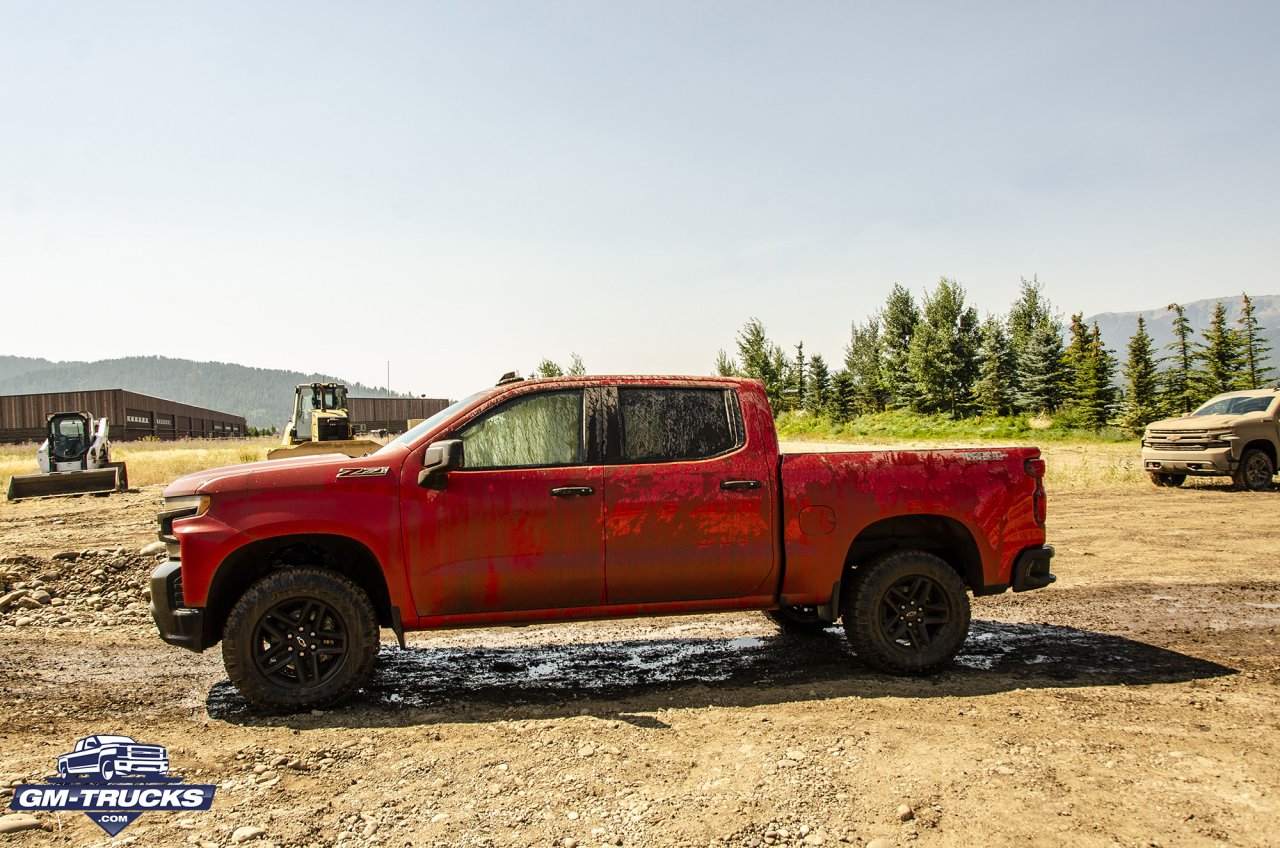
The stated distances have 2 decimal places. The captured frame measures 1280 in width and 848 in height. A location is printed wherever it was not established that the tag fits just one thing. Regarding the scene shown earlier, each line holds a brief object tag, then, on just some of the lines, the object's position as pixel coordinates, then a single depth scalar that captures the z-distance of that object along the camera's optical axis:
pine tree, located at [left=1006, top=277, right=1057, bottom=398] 54.05
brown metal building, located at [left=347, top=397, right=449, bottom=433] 76.06
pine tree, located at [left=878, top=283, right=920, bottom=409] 55.06
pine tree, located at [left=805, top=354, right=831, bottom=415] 52.38
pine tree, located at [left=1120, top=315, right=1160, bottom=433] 33.00
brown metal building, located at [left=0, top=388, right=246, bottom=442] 55.72
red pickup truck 4.70
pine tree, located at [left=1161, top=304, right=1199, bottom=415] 34.03
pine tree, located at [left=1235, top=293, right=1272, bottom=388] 34.56
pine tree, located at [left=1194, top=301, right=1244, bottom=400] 34.69
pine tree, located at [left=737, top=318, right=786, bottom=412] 51.91
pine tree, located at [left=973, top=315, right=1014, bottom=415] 41.88
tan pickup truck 15.58
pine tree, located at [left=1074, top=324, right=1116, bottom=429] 35.31
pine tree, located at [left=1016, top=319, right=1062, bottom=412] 39.22
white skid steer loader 20.05
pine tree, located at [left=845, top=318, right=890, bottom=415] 53.75
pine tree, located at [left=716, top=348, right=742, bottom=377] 55.99
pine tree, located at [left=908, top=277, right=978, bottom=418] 46.03
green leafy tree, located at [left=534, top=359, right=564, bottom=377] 60.59
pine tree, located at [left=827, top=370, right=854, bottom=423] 50.44
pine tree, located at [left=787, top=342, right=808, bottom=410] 55.19
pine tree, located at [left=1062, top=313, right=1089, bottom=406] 36.66
